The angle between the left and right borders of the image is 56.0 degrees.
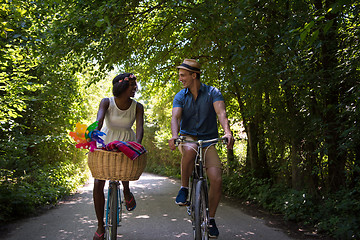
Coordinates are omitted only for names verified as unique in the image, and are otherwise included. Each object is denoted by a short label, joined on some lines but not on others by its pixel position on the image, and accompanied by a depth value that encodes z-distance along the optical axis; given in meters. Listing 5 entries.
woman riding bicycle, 4.18
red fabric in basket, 3.60
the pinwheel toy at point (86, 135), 3.58
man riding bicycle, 3.97
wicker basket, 3.61
